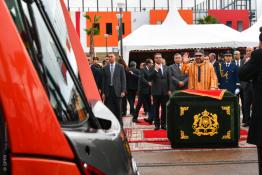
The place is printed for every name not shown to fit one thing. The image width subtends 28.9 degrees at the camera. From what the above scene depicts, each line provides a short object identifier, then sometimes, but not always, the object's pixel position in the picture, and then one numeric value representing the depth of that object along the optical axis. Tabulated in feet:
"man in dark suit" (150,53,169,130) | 36.17
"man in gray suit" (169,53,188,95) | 36.04
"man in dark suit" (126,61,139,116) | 48.49
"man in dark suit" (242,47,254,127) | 36.71
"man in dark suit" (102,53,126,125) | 38.42
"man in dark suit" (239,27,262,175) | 16.61
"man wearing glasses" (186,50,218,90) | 34.06
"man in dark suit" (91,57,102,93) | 42.27
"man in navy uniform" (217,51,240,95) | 40.65
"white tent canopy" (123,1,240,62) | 76.38
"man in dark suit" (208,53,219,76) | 41.82
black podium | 27.71
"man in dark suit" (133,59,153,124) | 42.06
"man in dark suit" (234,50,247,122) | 38.78
